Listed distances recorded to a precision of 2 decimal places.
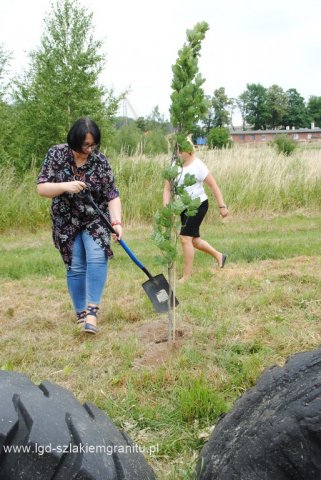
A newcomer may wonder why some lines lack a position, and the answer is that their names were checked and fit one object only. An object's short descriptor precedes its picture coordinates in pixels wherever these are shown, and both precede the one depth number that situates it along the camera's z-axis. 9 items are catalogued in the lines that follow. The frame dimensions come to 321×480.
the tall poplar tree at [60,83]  15.54
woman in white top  6.25
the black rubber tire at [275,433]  1.57
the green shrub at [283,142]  26.09
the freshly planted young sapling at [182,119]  3.45
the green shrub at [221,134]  34.30
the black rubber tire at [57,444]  1.64
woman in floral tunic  4.38
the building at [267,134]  86.31
